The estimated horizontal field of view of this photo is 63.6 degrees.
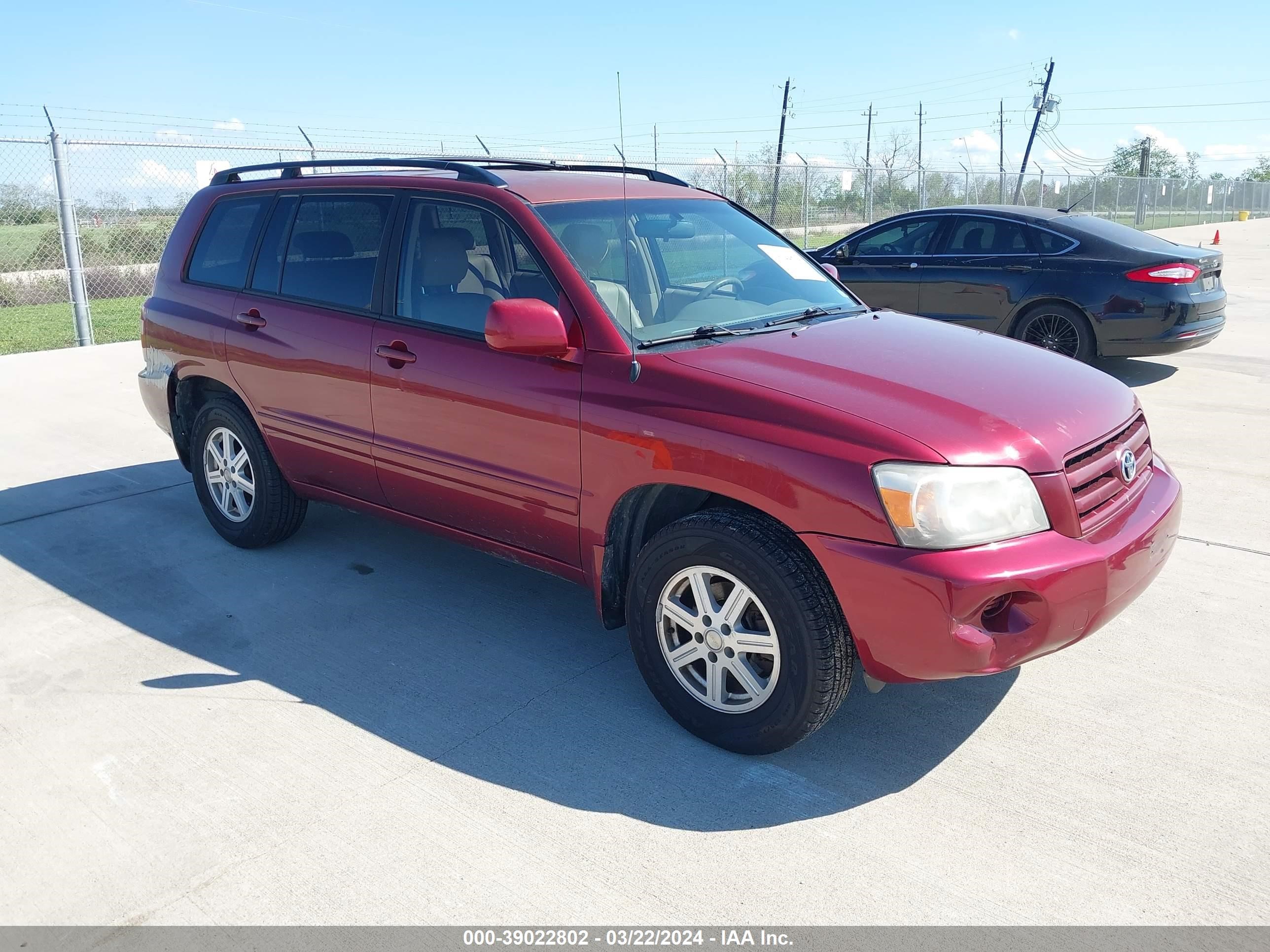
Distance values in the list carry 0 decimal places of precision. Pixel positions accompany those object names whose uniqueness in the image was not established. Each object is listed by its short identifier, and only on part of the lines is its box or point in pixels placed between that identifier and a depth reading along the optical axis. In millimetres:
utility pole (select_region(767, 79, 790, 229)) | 19009
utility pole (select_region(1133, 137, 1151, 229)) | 37781
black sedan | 8430
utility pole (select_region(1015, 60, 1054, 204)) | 45344
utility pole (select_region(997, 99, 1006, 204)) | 62562
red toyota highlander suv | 2941
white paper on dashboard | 4516
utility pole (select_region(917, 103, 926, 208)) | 22781
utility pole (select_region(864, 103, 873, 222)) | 21512
